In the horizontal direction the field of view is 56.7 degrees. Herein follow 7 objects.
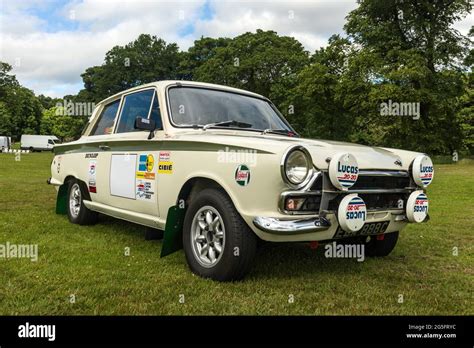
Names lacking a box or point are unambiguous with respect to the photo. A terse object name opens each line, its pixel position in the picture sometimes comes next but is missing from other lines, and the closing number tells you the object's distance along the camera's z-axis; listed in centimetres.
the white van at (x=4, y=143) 5344
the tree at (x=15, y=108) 5578
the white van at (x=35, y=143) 5731
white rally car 362
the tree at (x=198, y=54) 4759
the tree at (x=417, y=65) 2955
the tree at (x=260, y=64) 3806
